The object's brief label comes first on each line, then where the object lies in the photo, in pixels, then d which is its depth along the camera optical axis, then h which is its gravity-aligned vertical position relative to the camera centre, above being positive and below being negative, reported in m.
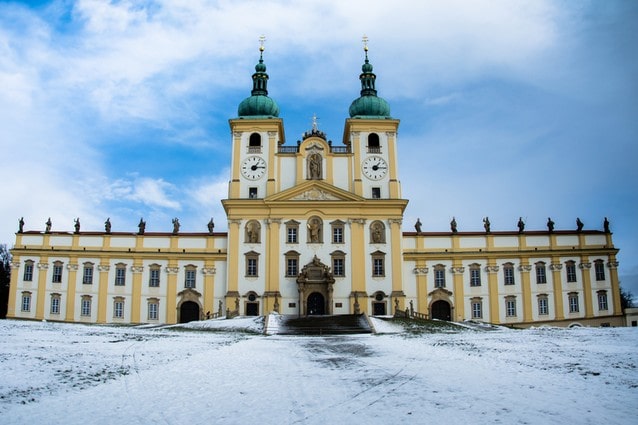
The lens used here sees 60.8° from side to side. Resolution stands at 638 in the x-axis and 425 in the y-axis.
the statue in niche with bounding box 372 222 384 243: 46.53 +5.39
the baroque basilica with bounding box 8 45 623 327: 45.94 +3.33
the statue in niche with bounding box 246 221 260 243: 46.56 +5.45
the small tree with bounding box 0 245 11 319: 61.86 +1.89
